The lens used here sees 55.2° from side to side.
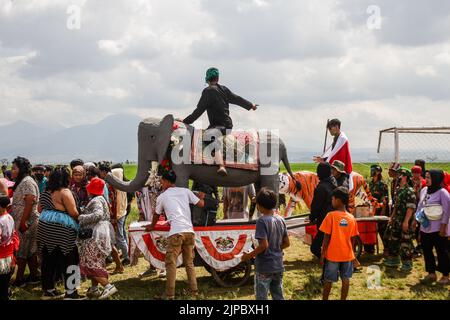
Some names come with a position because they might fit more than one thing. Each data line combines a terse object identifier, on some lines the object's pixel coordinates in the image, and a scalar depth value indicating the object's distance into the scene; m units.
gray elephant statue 7.17
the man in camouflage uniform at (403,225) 7.50
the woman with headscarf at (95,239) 6.06
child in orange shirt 5.32
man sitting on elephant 7.29
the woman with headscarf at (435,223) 6.69
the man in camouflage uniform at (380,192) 9.47
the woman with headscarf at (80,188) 6.83
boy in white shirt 5.79
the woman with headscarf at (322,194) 6.55
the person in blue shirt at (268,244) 4.62
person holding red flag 8.15
